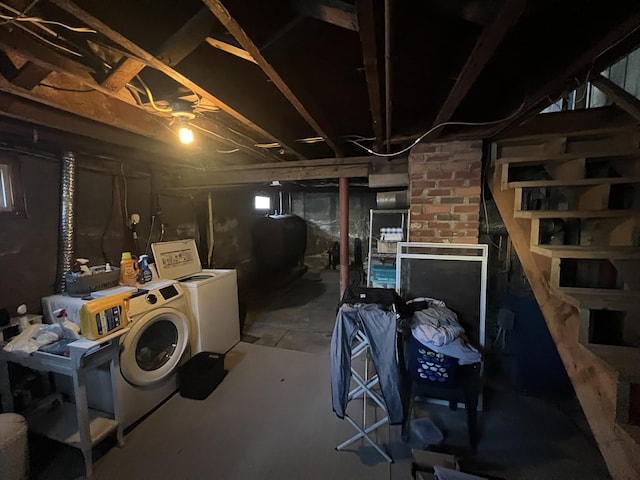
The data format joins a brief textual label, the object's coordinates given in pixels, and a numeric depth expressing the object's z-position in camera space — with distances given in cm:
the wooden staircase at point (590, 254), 96
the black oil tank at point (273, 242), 569
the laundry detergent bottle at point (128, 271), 229
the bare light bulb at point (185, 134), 185
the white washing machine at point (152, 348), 188
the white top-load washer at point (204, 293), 255
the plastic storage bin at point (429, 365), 176
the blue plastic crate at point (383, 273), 348
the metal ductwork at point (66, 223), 222
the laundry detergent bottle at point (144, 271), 238
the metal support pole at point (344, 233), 293
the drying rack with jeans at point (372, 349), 160
